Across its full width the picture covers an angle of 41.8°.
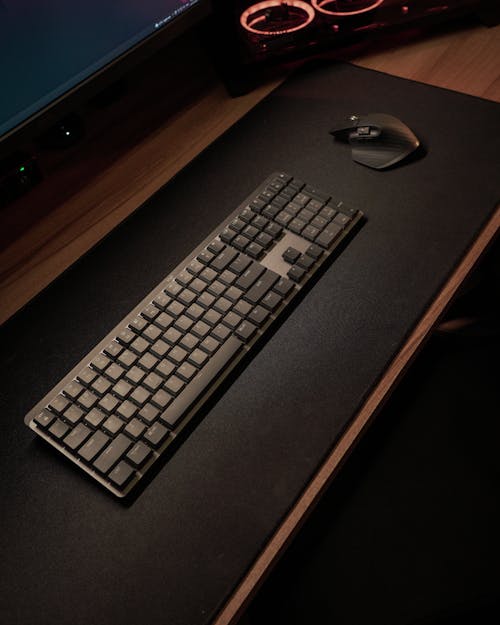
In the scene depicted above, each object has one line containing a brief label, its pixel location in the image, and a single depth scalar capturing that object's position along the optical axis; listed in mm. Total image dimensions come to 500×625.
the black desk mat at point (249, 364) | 579
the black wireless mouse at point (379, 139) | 865
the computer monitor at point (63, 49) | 723
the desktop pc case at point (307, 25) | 1000
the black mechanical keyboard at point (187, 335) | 632
